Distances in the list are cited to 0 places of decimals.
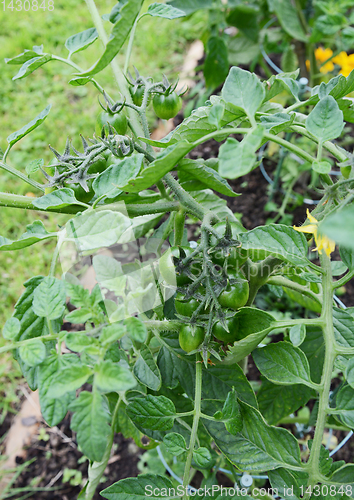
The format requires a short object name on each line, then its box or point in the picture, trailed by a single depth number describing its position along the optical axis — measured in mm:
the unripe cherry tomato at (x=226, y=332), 639
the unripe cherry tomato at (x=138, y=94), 724
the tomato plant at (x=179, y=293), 504
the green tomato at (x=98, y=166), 661
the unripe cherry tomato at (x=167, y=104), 707
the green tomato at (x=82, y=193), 640
